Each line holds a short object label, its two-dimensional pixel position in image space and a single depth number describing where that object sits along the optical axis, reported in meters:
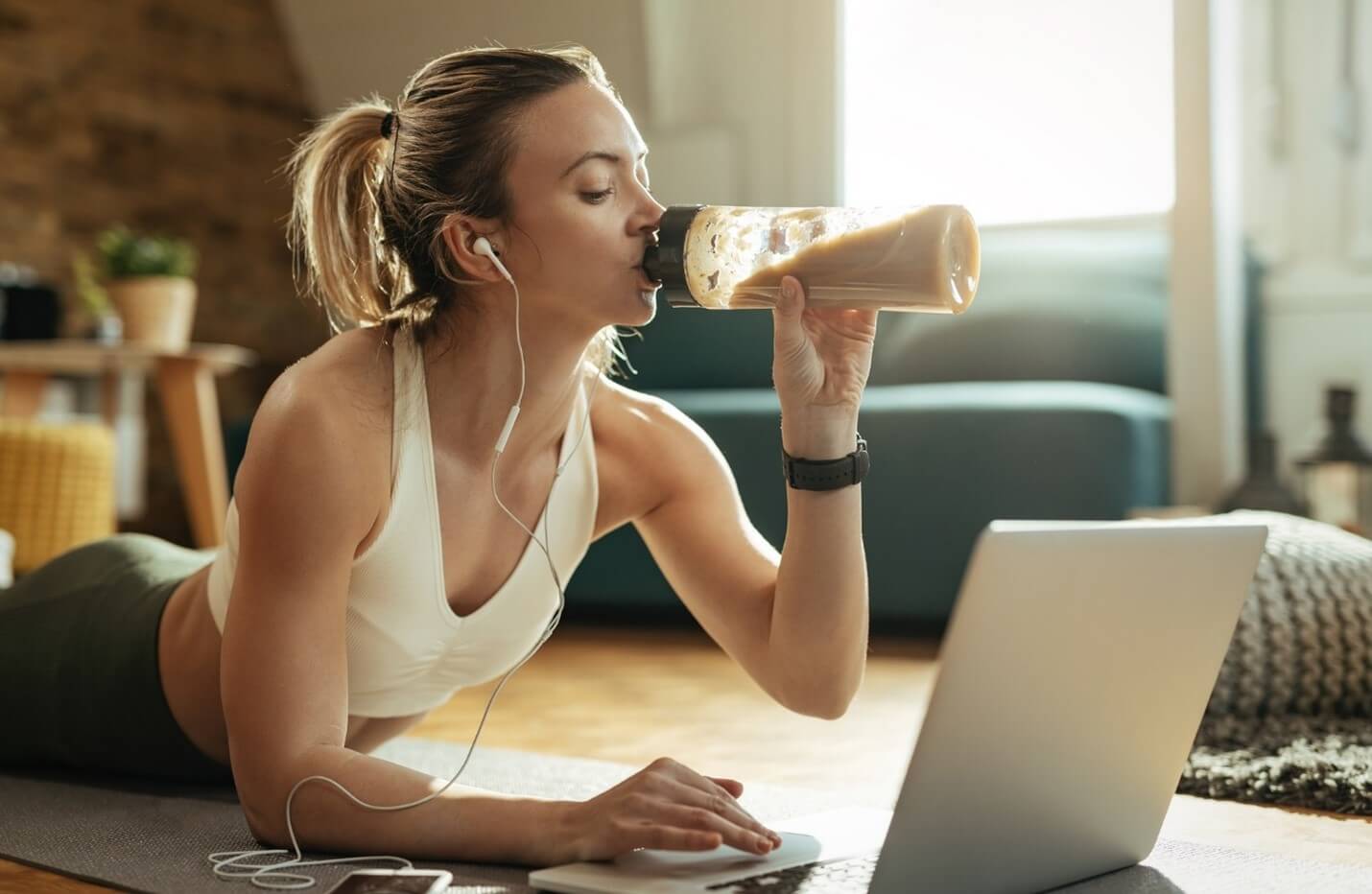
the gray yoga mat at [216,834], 1.04
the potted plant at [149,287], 3.52
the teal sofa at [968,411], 2.63
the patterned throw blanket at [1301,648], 1.69
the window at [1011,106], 3.40
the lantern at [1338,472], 2.86
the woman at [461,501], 1.05
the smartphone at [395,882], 0.93
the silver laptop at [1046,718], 0.80
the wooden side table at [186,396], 3.49
